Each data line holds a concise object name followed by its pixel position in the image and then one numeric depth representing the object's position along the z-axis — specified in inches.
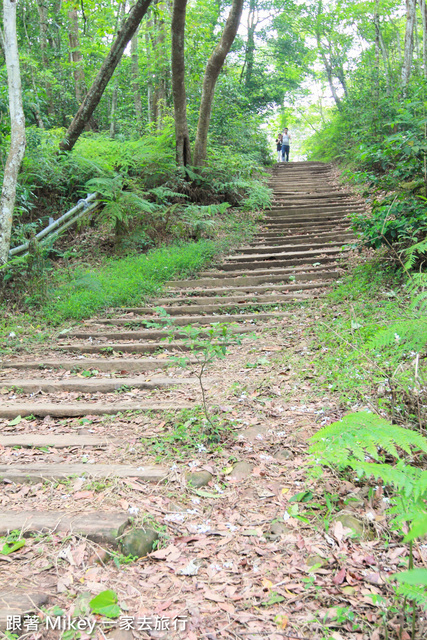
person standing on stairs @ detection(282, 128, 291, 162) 811.0
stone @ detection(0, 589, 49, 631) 72.8
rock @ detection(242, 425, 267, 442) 128.0
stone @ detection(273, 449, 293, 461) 119.3
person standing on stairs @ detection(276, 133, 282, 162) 835.4
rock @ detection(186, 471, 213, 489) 110.8
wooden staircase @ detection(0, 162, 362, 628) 115.6
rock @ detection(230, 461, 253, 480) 114.3
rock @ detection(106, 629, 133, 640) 70.9
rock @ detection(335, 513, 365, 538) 90.7
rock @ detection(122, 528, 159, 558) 89.8
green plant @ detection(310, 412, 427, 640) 53.9
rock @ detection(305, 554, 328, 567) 84.0
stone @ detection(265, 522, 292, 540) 93.0
